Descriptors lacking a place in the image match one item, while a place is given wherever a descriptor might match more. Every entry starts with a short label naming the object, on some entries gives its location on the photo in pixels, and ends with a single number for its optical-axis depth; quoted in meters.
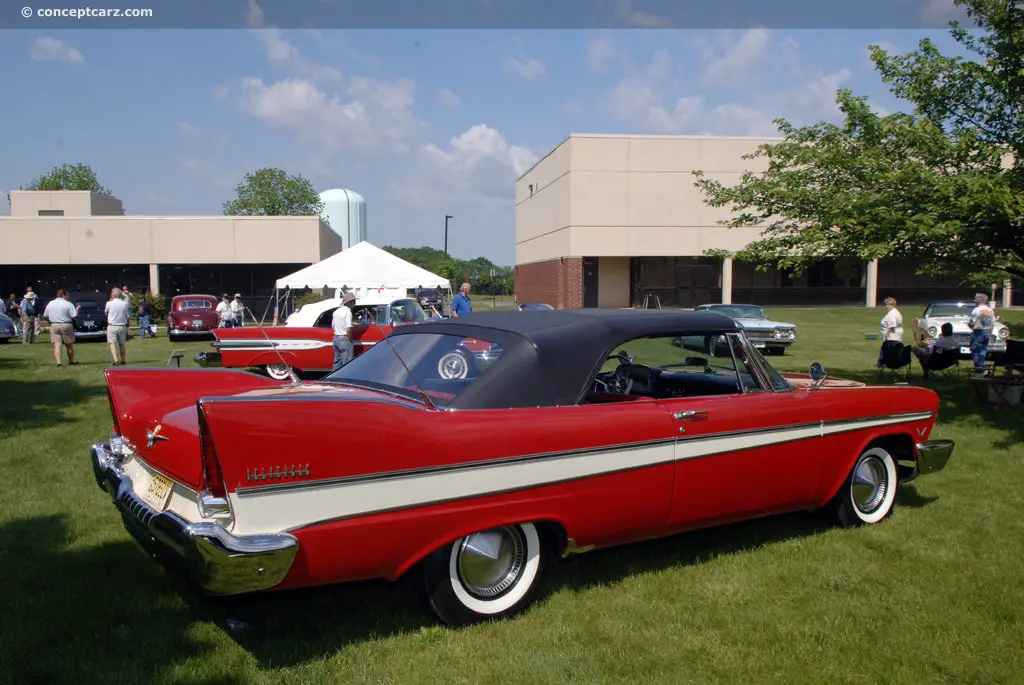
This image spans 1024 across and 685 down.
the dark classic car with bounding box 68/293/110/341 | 24.92
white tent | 17.81
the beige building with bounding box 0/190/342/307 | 38.06
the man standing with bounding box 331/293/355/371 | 11.98
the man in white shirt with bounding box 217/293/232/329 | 23.62
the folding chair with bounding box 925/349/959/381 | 12.37
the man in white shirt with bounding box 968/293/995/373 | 13.42
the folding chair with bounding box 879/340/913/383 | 12.64
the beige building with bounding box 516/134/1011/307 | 39.66
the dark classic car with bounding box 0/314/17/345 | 23.27
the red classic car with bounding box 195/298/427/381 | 13.56
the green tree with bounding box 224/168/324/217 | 68.50
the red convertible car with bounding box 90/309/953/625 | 3.05
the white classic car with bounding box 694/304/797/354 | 19.06
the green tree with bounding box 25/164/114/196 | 76.88
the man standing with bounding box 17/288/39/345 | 23.06
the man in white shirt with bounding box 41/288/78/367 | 15.78
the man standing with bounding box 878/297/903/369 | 13.38
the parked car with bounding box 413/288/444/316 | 24.98
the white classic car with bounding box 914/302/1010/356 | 18.05
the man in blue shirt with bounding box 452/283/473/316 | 15.86
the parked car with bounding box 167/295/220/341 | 24.56
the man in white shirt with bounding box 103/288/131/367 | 15.02
